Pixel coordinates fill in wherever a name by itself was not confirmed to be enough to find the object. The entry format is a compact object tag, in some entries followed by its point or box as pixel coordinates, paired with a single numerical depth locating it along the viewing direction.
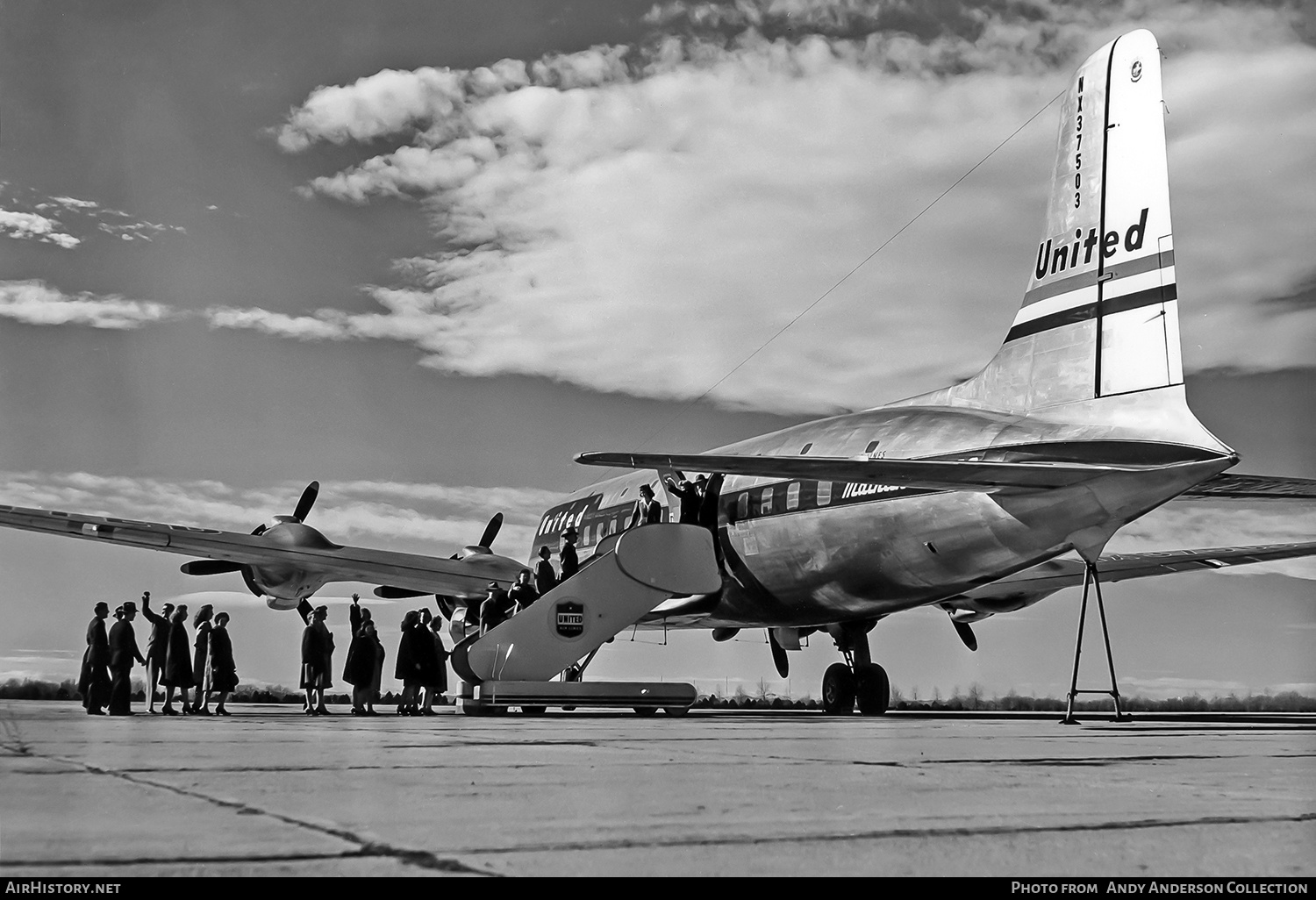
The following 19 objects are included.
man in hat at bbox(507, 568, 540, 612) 16.25
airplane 12.07
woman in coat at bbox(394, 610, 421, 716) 18.91
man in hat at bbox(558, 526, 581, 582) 16.05
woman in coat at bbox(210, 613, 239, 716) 17.56
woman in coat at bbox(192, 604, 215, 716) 17.66
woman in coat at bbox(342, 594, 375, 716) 18.27
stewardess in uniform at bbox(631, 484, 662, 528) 16.91
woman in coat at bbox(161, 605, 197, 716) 17.27
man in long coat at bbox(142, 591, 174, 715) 17.80
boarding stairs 14.53
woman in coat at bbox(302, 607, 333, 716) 17.94
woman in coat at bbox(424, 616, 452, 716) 19.30
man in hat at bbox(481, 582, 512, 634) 16.47
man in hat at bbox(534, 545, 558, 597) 16.05
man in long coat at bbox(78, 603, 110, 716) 16.59
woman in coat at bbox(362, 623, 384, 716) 18.44
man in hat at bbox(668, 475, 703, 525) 17.86
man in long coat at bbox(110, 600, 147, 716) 16.25
